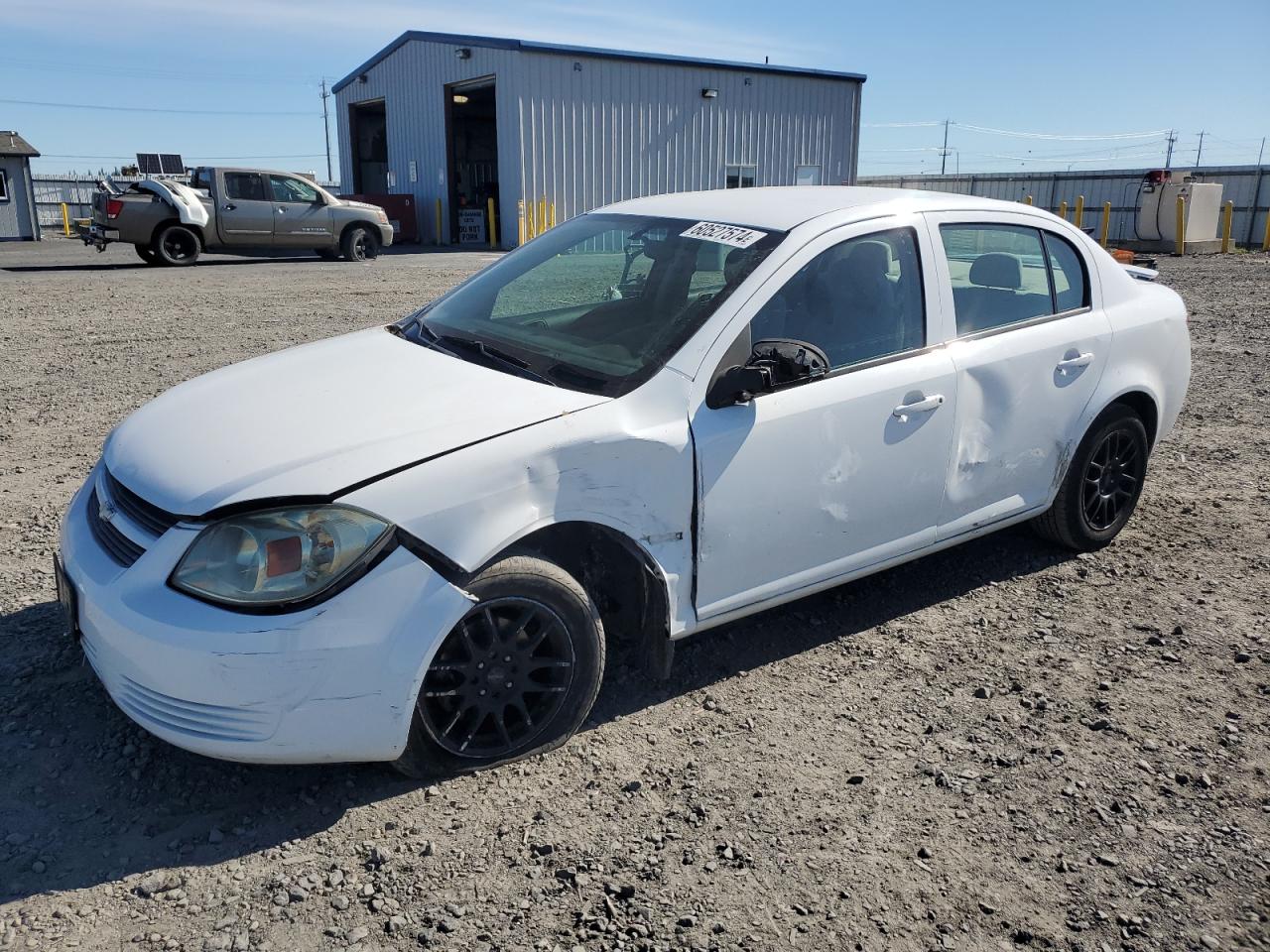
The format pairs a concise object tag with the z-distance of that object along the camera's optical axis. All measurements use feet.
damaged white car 8.79
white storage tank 81.61
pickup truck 61.21
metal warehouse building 84.58
